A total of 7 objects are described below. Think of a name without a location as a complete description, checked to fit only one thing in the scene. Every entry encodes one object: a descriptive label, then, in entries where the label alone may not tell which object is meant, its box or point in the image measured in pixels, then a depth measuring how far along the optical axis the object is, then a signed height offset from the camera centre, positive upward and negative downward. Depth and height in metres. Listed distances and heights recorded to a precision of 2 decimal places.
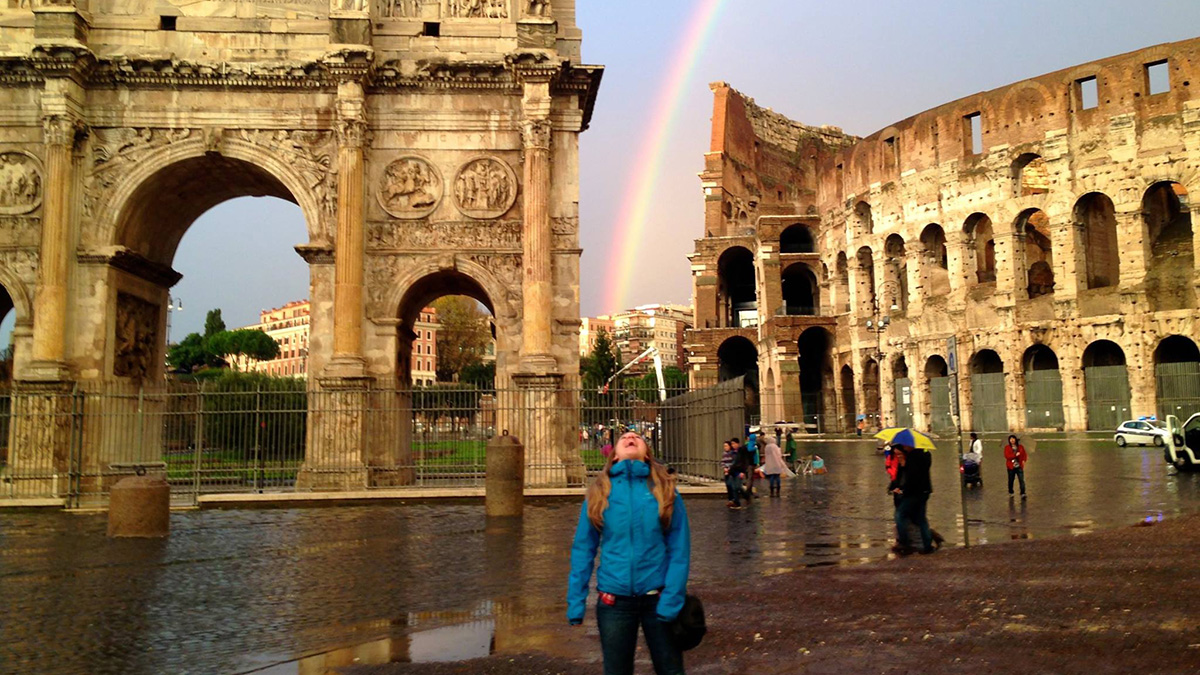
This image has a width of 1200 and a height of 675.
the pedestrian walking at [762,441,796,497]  17.58 -0.90
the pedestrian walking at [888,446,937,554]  9.70 -0.86
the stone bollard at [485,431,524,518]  13.86 -0.80
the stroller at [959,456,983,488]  17.62 -1.12
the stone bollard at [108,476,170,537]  12.12 -0.95
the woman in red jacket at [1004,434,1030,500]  15.09 -0.70
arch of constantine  17.44 +5.21
